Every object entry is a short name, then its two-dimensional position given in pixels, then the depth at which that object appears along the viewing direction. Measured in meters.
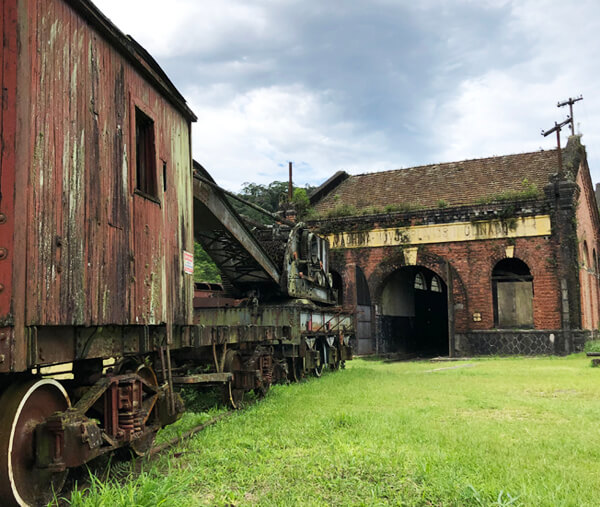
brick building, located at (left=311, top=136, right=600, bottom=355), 20.28
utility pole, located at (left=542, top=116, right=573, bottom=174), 21.52
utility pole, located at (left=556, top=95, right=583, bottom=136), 22.95
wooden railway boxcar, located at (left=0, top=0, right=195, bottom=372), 3.58
